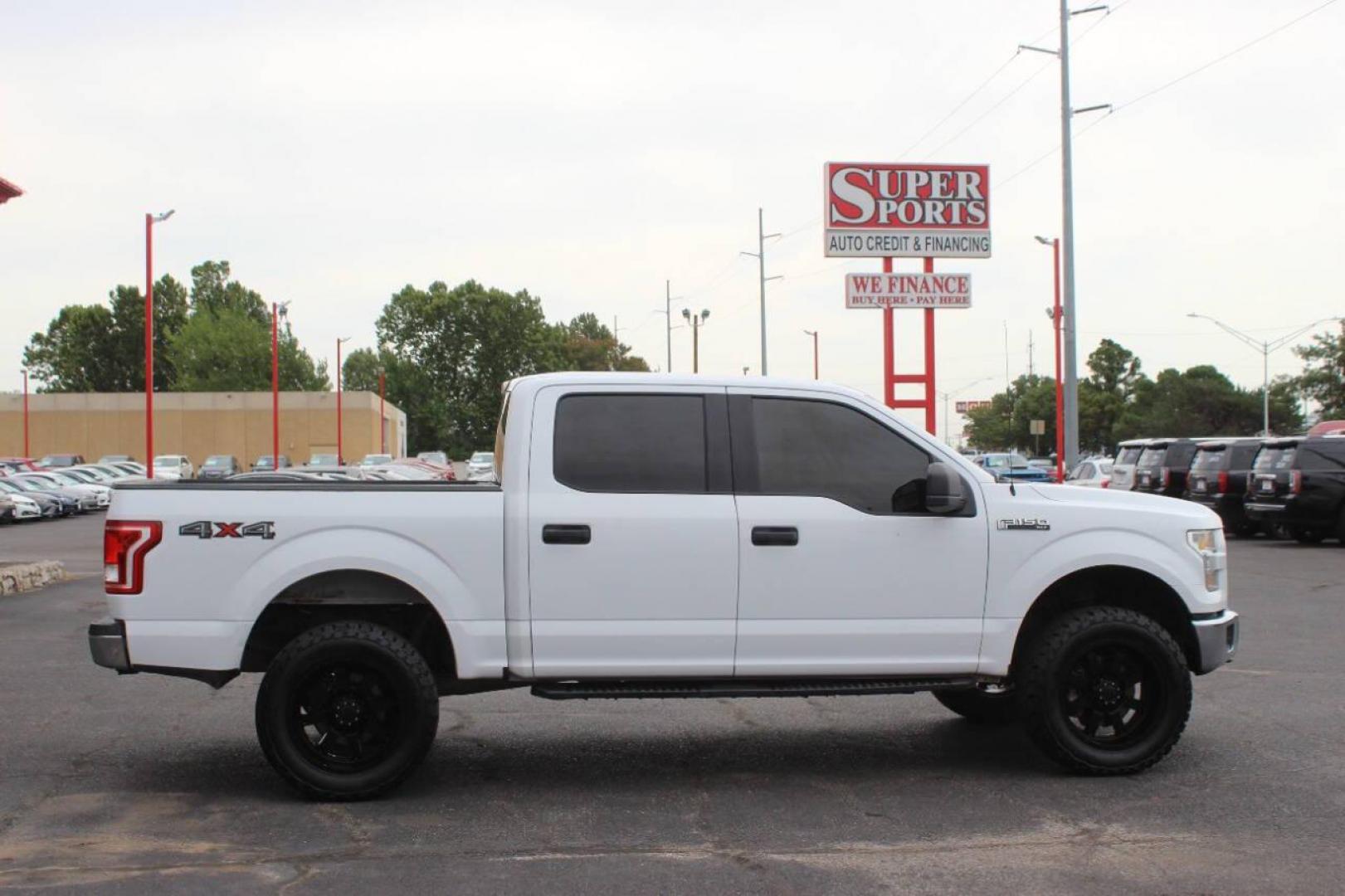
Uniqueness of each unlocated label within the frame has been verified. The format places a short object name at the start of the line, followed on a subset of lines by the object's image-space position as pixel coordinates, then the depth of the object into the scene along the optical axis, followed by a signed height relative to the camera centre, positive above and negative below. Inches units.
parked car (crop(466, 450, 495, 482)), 1956.1 -17.2
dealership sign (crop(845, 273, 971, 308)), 1034.7 +123.1
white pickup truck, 253.8 -23.7
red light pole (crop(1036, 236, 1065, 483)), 1627.0 +167.3
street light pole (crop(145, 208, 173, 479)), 1485.7 +151.3
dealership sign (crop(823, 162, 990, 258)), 1050.7 +184.5
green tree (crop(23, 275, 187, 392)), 5009.8 +436.1
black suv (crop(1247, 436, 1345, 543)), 886.4 -23.4
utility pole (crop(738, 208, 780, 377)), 2507.5 +376.6
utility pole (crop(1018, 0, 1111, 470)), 1451.8 +230.4
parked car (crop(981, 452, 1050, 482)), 699.8 -10.3
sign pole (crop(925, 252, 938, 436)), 953.5 +58.6
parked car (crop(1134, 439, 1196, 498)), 1091.3 -12.9
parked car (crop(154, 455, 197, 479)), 2300.7 -17.2
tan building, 3513.8 +87.6
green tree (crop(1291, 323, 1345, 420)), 2664.9 +145.5
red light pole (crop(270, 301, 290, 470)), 2415.0 +206.3
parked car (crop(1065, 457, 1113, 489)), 1245.3 -21.2
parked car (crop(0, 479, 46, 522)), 1514.5 -52.3
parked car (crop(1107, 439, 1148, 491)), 1132.5 -11.5
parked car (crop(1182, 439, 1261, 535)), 994.7 -20.4
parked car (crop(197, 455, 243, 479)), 2488.9 -14.0
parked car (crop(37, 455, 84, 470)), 2760.8 -6.4
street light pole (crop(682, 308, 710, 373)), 3009.4 +285.2
